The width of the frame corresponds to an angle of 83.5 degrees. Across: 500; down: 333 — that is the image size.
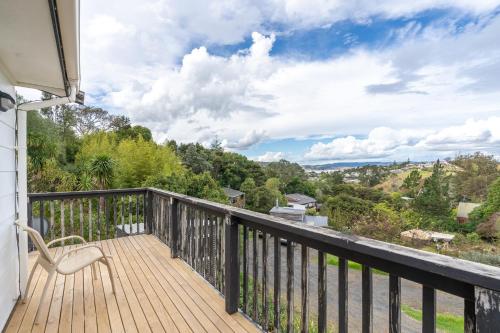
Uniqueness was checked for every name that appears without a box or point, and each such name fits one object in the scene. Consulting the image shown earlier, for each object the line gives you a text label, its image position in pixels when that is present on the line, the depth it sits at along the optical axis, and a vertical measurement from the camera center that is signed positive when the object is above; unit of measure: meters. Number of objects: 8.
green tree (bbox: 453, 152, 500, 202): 25.84 -1.32
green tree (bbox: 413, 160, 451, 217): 26.91 -3.35
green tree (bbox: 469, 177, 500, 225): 20.97 -3.54
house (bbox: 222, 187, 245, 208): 28.43 -3.48
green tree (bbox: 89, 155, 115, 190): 12.96 -0.13
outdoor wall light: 2.14 +0.51
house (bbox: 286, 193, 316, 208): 37.69 -5.02
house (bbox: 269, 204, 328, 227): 23.33 -4.34
